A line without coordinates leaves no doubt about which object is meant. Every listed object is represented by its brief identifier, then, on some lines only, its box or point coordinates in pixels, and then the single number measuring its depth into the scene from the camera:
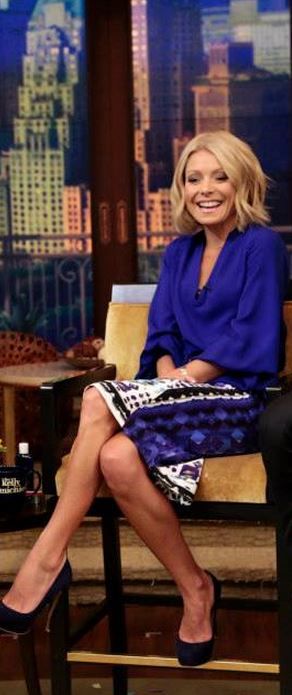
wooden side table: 4.53
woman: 2.64
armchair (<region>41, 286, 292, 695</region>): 2.64
